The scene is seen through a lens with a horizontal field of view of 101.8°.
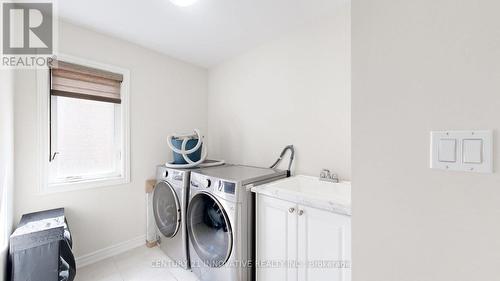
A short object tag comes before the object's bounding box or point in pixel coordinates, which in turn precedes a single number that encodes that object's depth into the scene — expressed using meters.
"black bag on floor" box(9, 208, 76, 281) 1.37
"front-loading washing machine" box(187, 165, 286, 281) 1.49
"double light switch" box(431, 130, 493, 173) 0.54
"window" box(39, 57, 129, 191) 1.87
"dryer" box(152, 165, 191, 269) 1.89
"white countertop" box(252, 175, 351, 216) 1.14
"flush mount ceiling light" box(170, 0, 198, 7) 1.56
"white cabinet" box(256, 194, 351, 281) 1.13
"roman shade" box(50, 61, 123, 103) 1.85
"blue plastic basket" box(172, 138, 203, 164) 2.15
